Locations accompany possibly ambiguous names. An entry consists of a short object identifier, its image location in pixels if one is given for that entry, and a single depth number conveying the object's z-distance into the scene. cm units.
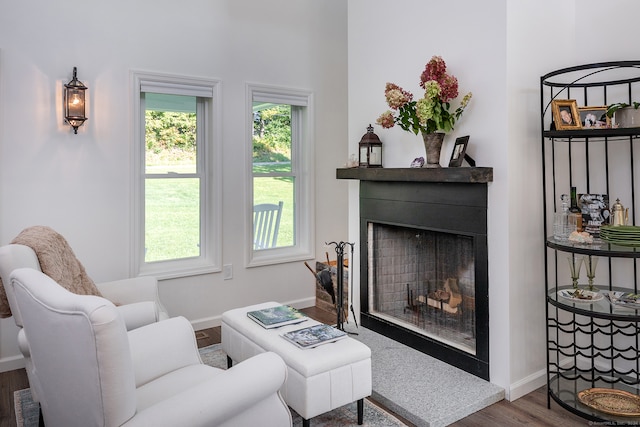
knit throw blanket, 224
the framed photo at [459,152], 262
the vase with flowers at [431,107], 266
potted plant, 230
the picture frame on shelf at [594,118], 242
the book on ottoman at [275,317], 253
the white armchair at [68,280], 202
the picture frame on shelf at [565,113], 244
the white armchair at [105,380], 130
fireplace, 267
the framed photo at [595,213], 247
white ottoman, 206
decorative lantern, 328
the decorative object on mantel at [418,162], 291
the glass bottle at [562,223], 246
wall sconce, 309
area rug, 233
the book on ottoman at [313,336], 226
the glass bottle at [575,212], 244
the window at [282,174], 419
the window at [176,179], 361
